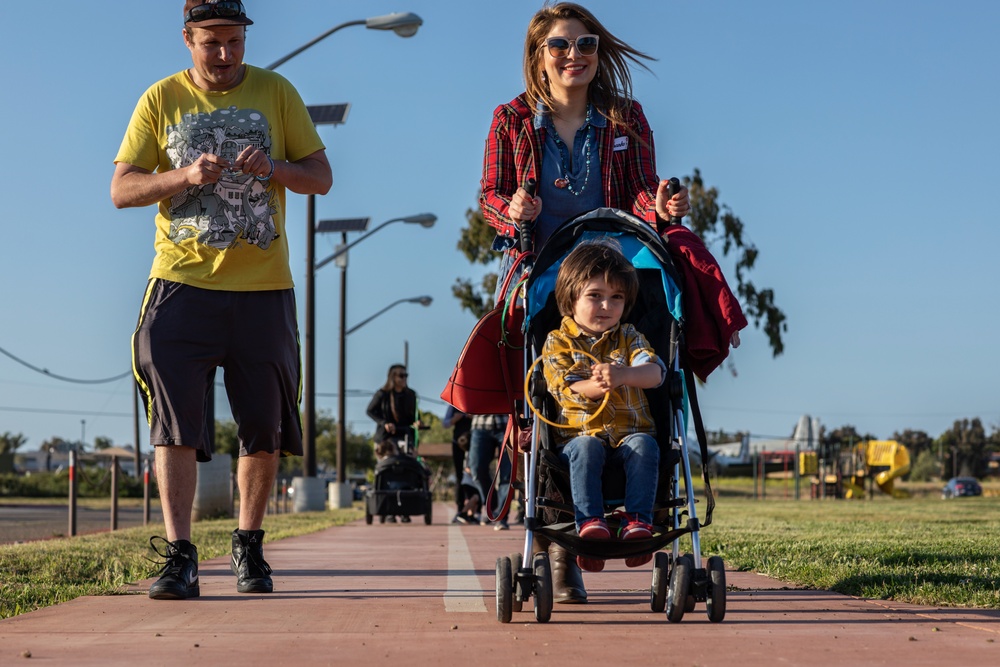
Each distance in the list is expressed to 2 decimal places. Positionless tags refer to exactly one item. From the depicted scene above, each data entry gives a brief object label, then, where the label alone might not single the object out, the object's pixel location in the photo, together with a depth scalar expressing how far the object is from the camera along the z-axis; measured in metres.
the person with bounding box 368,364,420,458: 15.62
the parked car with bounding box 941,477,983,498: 64.38
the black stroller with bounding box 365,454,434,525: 15.73
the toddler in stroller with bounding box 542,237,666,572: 4.42
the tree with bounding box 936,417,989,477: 100.00
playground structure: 42.44
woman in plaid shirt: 5.46
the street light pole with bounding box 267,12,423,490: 23.83
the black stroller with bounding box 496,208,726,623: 4.25
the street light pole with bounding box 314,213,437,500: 30.38
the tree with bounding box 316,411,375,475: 105.12
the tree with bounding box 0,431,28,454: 122.56
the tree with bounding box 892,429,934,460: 129.38
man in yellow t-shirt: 5.22
